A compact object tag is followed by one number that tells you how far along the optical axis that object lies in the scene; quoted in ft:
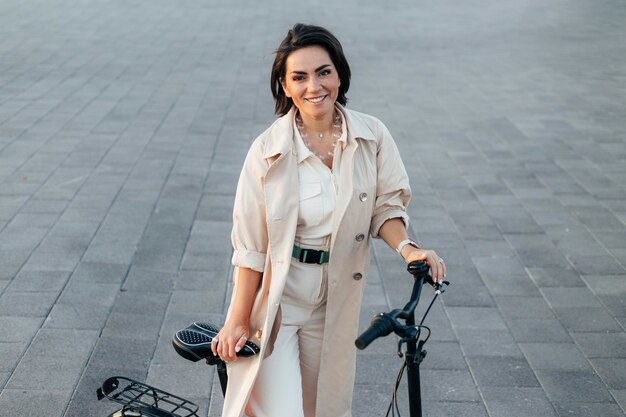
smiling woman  9.34
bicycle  7.50
